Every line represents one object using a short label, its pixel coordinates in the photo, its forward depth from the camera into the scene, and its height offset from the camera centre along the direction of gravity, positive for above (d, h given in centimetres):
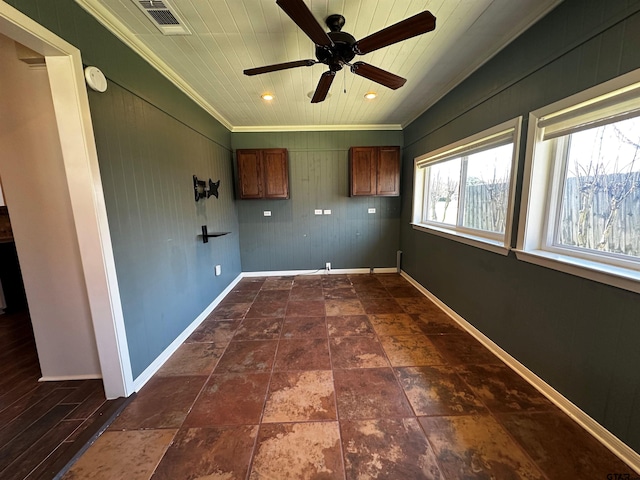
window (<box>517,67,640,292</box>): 128 +6
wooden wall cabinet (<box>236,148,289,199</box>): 392 +46
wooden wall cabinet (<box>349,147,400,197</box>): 395 +48
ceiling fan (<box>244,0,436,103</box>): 128 +96
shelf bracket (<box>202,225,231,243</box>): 294 -37
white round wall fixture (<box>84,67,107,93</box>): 146 +78
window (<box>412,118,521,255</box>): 203 +13
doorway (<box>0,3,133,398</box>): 142 -10
